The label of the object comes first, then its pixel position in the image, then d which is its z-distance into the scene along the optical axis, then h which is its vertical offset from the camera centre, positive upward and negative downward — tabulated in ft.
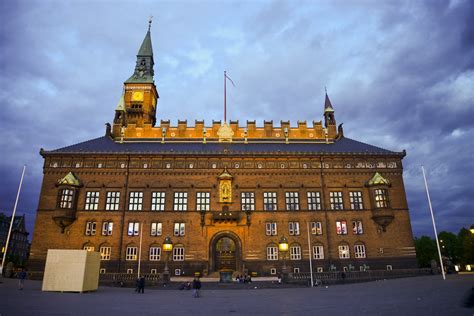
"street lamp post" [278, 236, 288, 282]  111.45 +4.03
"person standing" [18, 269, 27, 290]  78.95 -4.26
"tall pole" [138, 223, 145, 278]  126.03 +2.60
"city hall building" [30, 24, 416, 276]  137.49 +22.25
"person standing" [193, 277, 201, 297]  70.13 -6.11
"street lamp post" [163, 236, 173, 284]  109.67 +3.69
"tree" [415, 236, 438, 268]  314.28 +5.17
